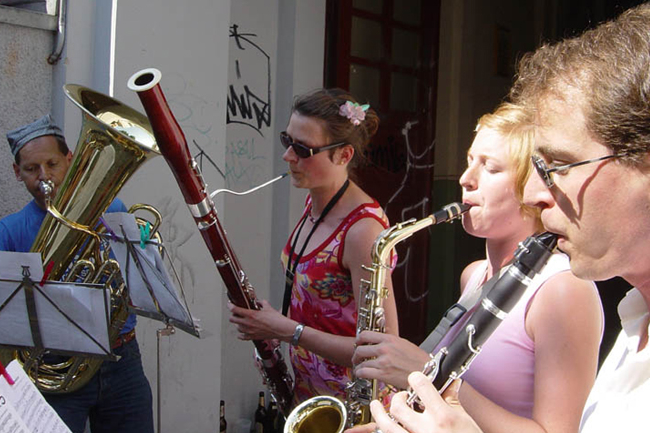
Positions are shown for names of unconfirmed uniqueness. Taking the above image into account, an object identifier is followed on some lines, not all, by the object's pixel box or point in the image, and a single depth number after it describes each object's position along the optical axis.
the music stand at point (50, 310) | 2.23
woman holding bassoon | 2.55
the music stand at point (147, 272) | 2.30
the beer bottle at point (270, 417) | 4.62
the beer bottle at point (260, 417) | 4.61
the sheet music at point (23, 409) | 1.42
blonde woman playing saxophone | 1.56
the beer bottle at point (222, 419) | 4.36
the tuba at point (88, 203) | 2.52
